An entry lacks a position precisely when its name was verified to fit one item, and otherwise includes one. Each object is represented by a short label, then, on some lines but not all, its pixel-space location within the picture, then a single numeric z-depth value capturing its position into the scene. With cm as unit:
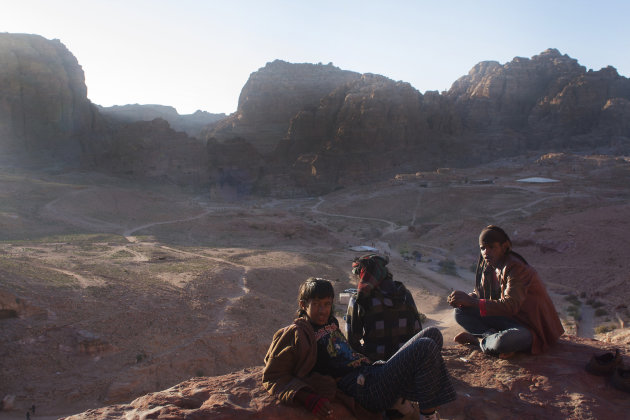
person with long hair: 416
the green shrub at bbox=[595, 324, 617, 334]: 903
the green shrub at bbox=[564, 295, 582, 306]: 1306
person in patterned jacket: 416
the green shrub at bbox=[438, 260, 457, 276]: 1883
